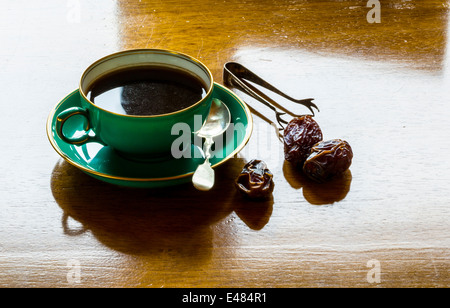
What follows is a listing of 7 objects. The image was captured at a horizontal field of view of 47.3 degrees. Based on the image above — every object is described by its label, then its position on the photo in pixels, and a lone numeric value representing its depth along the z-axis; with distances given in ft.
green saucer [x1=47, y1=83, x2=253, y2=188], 2.49
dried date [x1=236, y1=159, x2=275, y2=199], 2.53
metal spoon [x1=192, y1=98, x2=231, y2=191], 2.48
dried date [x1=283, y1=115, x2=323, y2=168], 2.76
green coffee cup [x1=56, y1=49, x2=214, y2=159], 2.48
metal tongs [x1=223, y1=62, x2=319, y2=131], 3.22
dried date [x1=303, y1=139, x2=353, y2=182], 2.61
